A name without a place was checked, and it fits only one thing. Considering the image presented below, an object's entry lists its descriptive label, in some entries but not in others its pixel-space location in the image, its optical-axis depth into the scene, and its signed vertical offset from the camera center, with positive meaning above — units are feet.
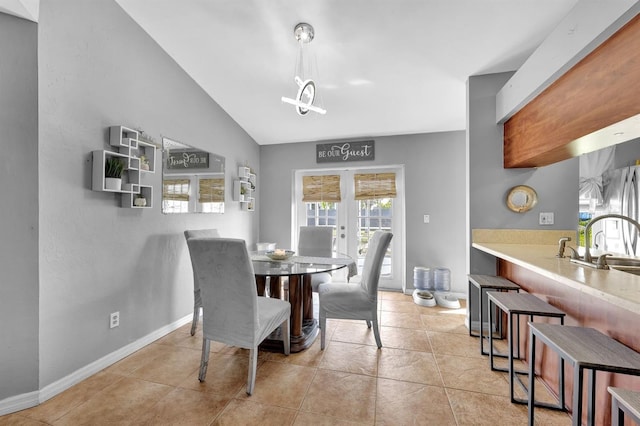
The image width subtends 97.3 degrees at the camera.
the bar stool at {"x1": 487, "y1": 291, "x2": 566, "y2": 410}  5.40 -1.91
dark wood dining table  7.62 -2.18
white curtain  10.38 +1.67
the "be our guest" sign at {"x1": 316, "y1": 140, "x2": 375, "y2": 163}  13.79 +3.07
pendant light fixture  7.07 +4.77
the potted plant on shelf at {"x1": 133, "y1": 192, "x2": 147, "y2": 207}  7.77 +0.29
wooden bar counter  3.83 -1.60
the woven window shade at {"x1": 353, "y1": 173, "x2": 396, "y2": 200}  13.82 +1.37
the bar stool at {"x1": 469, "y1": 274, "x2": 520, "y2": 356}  7.41 -1.91
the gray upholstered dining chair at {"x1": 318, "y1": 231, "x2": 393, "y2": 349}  7.66 -2.39
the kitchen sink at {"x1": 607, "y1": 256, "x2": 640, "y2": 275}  5.48 -1.04
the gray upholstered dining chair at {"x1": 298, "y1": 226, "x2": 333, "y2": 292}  11.60 -1.20
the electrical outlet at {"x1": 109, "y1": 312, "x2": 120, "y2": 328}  7.23 -2.81
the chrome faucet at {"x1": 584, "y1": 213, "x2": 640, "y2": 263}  5.34 -0.53
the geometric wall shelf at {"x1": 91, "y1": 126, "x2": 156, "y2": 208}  6.77 +1.30
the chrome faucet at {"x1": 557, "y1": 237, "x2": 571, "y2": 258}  6.19 -0.73
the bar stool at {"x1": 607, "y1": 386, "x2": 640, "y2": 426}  2.71 -1.88
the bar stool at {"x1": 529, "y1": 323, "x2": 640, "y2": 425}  3.47 -1.83
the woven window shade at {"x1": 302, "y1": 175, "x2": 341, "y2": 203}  14.51 +1.27
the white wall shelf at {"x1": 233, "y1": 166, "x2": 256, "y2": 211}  12.75 +1.13
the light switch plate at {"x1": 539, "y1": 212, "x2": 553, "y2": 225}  8.59 -0.13
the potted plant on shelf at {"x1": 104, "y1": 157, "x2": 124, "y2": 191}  6.91 +0.95
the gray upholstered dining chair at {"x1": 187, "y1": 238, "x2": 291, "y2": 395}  5.80 -1.83
